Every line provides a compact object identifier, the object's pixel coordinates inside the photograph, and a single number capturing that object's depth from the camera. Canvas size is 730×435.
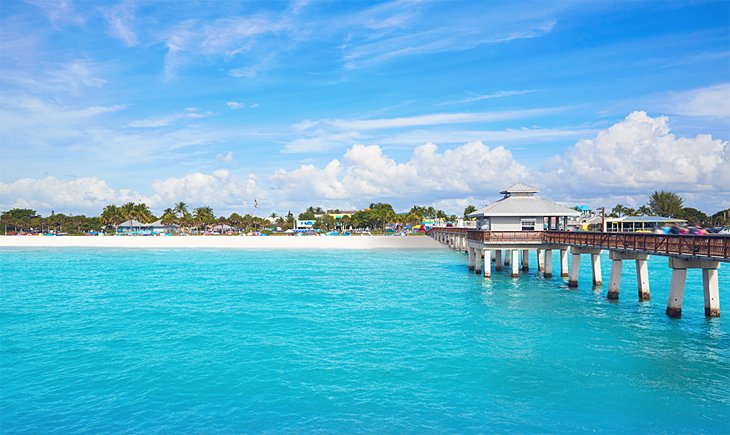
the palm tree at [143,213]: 163.00
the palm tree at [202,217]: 167.25
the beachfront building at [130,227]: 156.38
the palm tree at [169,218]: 163.99
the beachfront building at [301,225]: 181.36
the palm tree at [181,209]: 170.50
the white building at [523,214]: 44.30
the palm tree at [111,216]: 163.29
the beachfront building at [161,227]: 156.44
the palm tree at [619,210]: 163.25
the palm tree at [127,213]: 163.00
